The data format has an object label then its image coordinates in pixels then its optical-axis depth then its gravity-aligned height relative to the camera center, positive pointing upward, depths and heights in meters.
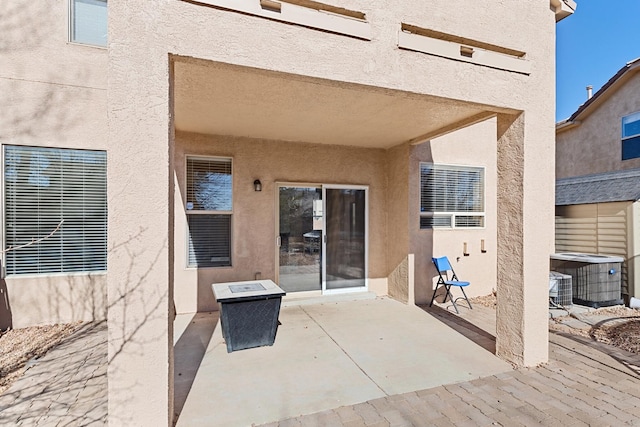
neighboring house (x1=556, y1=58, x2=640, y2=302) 6.88 +1.04
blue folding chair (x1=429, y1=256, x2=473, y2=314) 6.09 -1.14
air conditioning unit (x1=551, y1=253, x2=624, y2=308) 6.44 -1.26
